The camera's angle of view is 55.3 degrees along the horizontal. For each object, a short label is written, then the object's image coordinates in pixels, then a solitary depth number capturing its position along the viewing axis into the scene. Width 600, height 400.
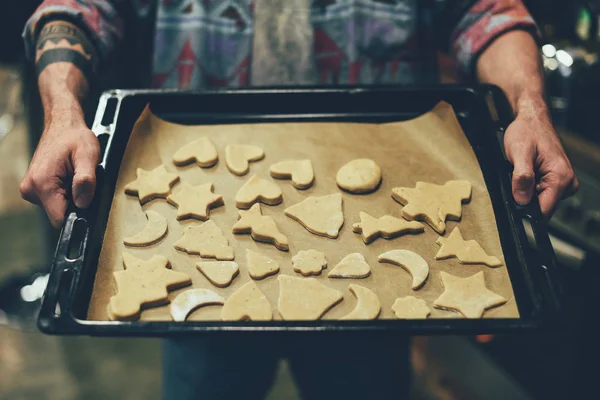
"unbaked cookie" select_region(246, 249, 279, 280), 1.22
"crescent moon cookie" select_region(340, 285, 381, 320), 1.13
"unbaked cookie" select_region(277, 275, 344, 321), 1.13
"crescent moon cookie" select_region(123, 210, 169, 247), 1.27
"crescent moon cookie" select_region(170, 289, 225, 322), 1.13
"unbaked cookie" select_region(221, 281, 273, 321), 1.12
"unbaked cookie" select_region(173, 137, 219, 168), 1.46
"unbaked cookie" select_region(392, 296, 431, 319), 1.13
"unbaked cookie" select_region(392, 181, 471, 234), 1.32
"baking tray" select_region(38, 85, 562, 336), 1.02
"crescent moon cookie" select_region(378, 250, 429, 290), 1.19
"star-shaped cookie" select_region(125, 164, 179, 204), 1.37
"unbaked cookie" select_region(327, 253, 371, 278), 1.22
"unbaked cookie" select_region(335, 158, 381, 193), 1.40
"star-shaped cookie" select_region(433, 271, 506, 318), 1.13
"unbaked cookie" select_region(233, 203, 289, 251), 1.29
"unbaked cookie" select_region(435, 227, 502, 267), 1.23
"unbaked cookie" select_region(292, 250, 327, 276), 1.22
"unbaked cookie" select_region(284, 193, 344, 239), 1.31
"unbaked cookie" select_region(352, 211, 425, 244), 1.29
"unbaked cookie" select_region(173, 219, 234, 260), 1.26
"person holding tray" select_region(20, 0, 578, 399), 1.46
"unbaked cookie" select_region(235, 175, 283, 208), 1.37
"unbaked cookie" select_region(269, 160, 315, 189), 1.42
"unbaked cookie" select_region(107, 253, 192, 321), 1.12
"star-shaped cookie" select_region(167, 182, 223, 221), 1.34
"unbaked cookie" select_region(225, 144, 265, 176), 1.45
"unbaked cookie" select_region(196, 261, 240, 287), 1.20
